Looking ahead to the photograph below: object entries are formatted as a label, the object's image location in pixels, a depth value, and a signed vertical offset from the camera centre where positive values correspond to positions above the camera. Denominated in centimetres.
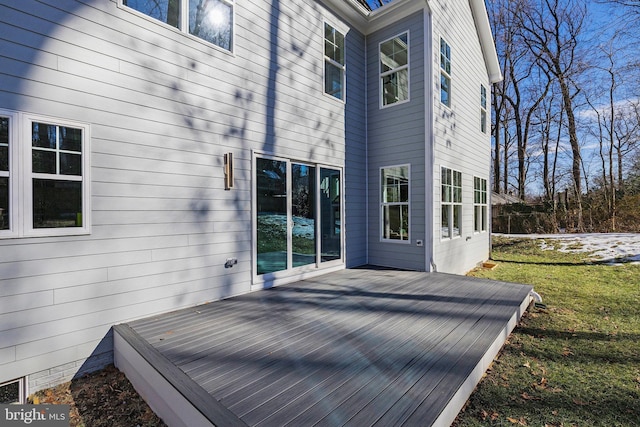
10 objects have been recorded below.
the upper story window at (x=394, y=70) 629 +302
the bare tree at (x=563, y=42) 1541 +885
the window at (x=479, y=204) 852 +26
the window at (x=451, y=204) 654 +23
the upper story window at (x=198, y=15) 353 +248
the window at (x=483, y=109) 902 +311
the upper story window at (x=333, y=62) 584 +296
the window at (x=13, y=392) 257 -150
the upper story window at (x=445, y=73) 650 +302
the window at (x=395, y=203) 623 +23
